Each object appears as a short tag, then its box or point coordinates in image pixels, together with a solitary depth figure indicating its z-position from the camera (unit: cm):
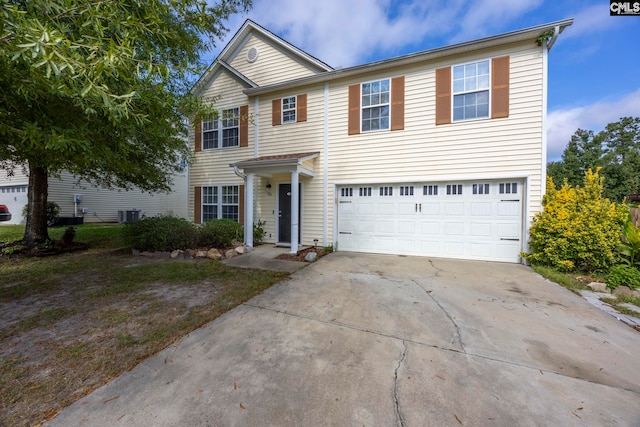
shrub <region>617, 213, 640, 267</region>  501
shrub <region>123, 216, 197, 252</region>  736
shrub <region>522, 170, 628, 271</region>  522
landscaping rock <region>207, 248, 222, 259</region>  704
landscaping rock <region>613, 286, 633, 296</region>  432
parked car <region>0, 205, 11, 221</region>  1470
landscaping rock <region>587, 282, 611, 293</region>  453
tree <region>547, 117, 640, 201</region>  2314
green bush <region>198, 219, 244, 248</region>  779
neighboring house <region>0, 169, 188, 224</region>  1493
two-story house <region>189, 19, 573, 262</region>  642
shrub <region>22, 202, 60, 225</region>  1377
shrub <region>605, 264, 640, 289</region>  452
